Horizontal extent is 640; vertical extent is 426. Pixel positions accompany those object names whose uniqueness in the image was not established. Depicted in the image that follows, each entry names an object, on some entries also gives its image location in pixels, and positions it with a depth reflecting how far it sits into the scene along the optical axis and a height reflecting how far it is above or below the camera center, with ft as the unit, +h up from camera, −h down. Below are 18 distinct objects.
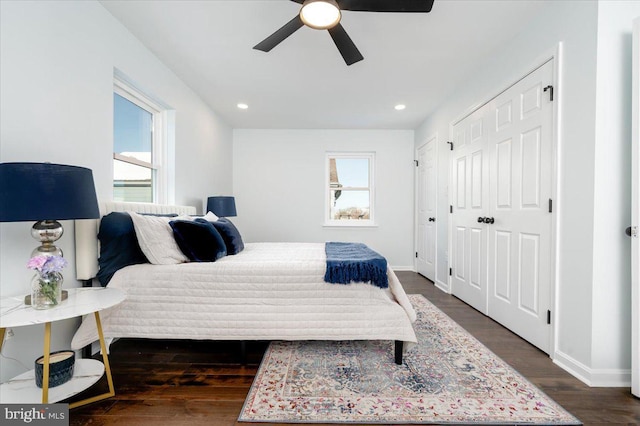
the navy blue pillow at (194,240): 6.81 -0.70
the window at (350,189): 17.07 +1.35
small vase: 4.37 -1.24
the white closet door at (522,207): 6.70 +0.16
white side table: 4.08 -2.01
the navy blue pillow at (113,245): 6.30 -0.77
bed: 6.06 -2.00
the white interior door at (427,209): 13.62 +0.15
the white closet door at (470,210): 9.27 +0.09
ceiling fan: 5.38 +3.87
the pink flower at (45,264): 4.24 -0.81
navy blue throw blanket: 6.08 -1.25
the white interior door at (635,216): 5.03 -0.04
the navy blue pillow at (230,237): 8.36 -0.77
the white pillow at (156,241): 6.43 -0.70
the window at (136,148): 8.09 +1.96
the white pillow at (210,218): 9.20 -0.23
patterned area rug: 4.63 -3.25
